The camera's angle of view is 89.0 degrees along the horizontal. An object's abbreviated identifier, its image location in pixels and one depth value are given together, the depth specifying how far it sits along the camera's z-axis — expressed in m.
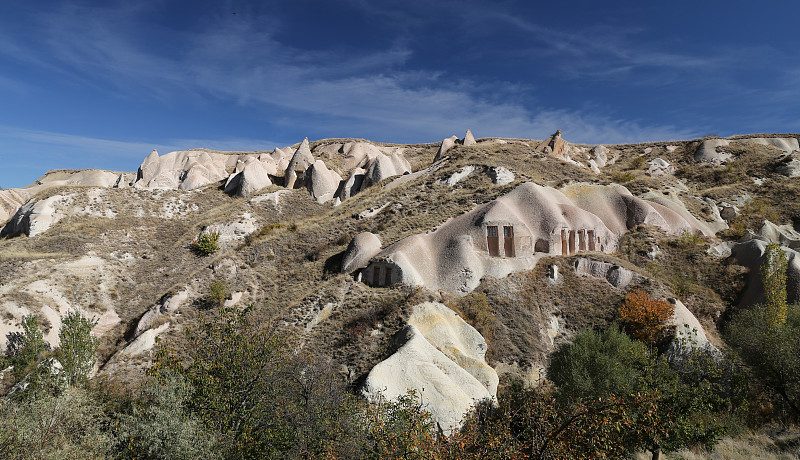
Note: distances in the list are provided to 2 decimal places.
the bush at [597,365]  18.27
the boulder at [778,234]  35.81
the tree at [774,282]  23.80
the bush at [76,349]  22.02
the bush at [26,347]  23.38
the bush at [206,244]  39.84
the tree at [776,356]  17.64
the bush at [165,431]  12.02
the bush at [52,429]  10.86
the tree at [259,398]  12.82
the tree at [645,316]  24.42
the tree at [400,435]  10.34
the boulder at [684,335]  22.95
